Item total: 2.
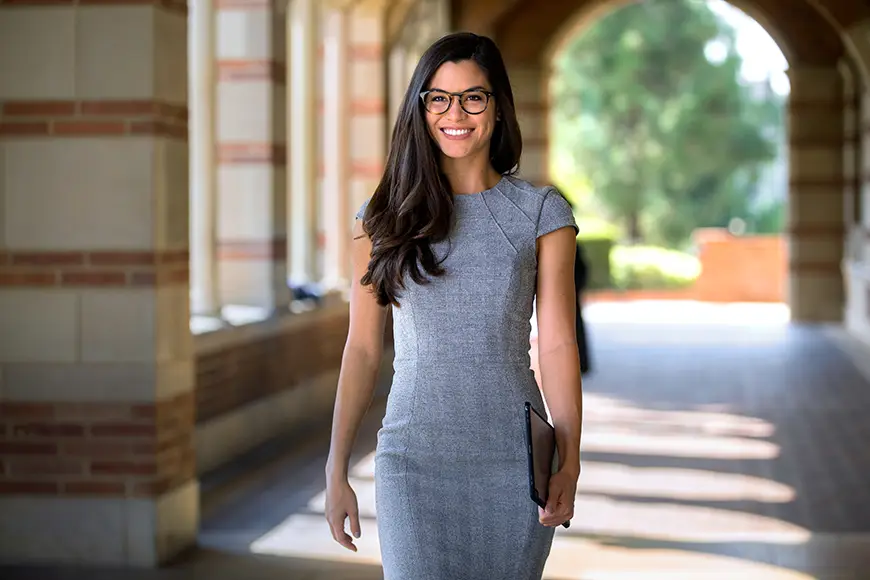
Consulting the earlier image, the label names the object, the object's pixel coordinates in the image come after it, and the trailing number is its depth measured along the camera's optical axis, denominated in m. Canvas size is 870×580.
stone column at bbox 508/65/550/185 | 20.25
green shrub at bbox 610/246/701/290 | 30.08
